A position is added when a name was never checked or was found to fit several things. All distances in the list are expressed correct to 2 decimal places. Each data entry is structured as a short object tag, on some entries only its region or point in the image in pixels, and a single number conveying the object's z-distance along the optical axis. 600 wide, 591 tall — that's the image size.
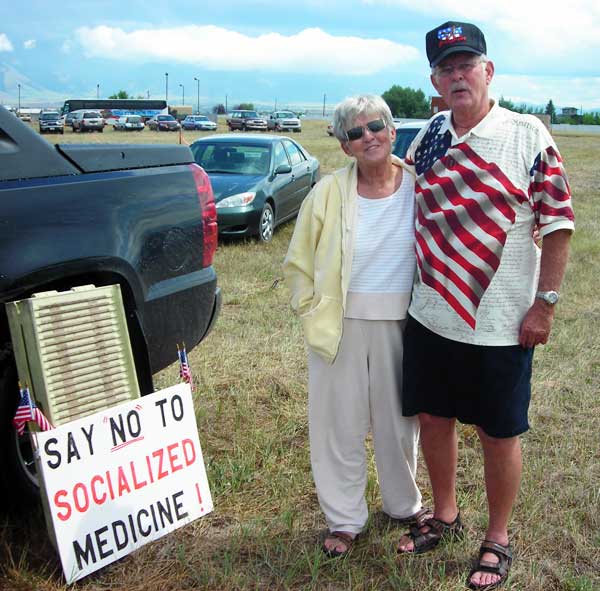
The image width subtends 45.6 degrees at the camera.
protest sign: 2.34
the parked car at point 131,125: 53.44
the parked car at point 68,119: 50.52
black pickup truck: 2.38
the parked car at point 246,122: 53.12
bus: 65.56
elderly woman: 2.55
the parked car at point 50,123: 45.12
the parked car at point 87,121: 48.03
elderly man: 2.28
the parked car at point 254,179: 8.68
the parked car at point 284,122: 51.66
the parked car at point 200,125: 53.44
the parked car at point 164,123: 52.65
